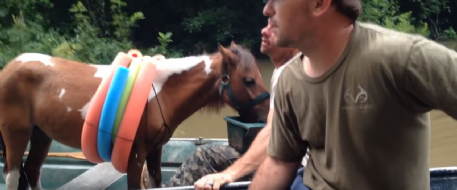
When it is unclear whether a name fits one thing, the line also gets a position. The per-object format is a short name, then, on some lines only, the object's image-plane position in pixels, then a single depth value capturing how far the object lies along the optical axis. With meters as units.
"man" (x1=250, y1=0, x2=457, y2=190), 0.97
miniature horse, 2.59
